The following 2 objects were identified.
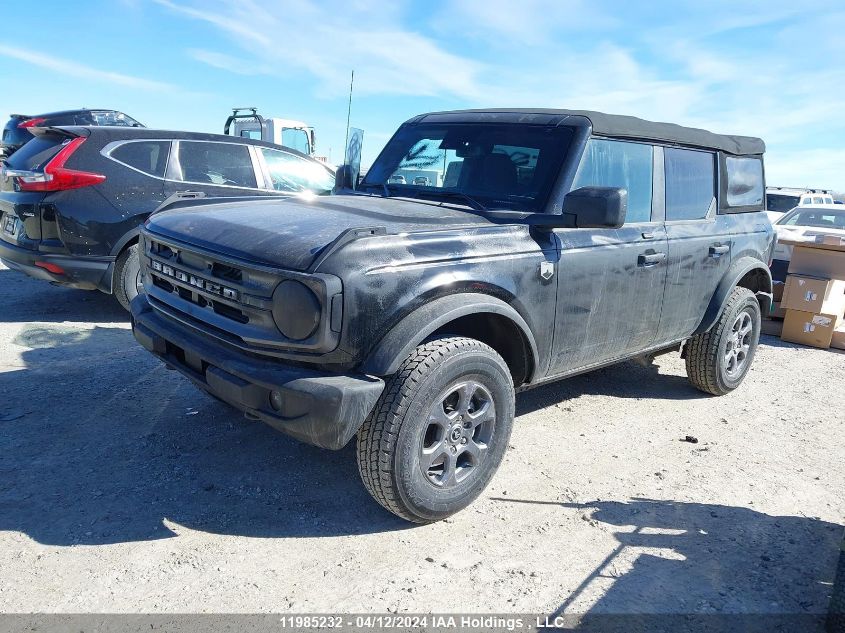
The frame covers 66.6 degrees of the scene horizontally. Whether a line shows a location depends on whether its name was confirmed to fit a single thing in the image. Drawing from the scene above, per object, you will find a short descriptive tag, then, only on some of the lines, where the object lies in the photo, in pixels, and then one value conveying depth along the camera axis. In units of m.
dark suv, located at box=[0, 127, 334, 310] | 5.64
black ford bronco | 2.64
